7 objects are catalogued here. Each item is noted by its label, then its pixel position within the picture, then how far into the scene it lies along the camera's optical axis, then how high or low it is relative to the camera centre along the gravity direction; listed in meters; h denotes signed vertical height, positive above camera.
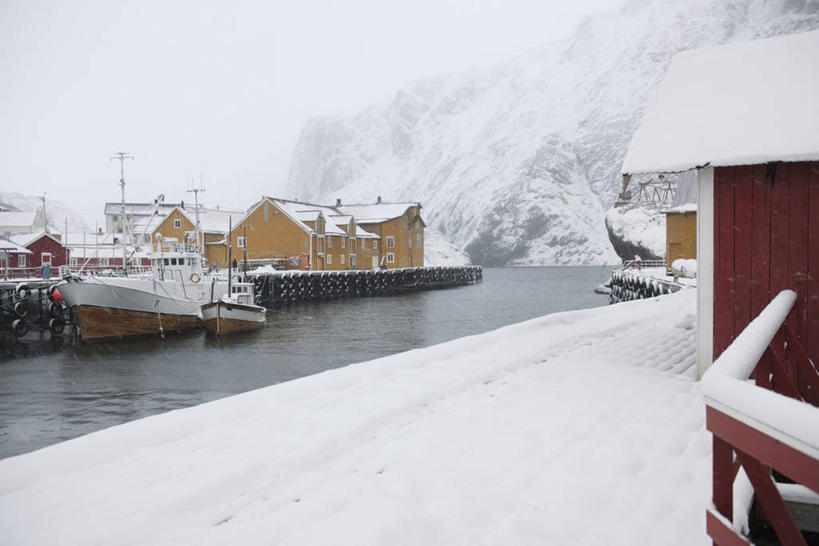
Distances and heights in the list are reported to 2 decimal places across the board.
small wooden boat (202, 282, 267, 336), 28.73 -2.60
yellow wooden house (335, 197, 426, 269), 69.44 +4.94
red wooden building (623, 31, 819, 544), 6.56 +1.12
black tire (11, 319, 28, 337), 28.91 -3.08
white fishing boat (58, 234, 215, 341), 27.50 -1.65
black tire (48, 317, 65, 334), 30.09 -3.06
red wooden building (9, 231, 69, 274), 50.53 +1.98
